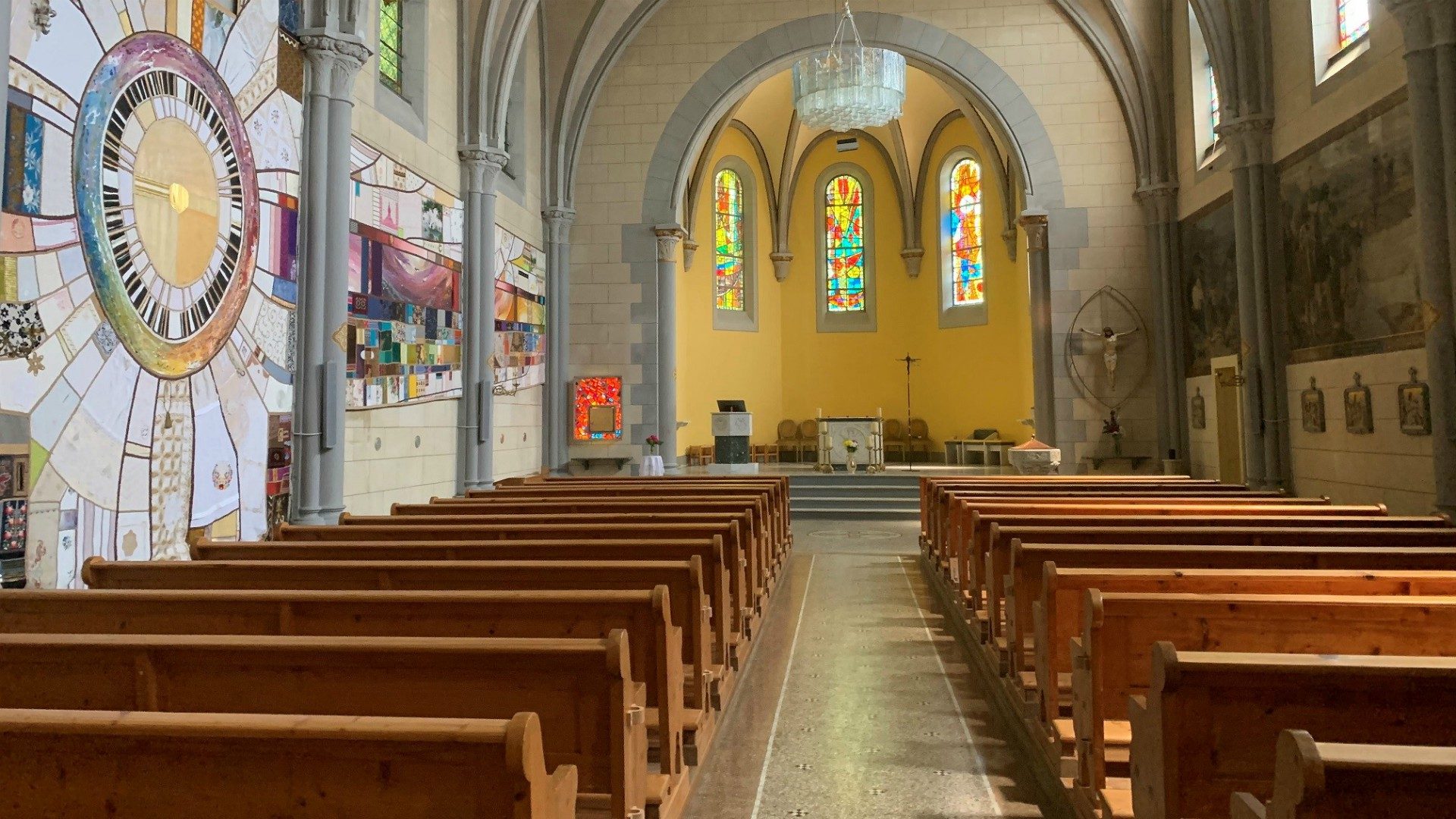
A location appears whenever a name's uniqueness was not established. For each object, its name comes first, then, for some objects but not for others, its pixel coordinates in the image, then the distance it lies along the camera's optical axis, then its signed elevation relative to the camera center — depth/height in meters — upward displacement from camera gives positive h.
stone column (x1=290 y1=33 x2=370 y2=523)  7.35 +1.47
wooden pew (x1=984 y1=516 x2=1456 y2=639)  4.28 -0.47
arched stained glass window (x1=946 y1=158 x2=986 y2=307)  18.50 +4.57
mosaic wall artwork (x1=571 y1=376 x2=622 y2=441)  14.16 +0.68
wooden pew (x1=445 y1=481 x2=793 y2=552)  7.34 -0.35
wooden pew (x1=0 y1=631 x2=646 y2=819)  2.06 -0.53
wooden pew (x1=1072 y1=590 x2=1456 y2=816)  2.53 -0.55
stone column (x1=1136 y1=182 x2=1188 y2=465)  12.82 +1.85
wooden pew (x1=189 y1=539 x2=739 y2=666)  4.01 -0.47
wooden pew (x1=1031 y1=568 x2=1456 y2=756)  3.03 -0.50
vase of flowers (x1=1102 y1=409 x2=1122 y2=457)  13.08 +0.21
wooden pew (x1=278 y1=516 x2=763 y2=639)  4.70 -0.44
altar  15.19 +0.16
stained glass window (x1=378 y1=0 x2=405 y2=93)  9.59 +4.56
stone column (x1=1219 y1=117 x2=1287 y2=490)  10.00 +1.69
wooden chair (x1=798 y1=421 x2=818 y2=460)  19.64 +0.23
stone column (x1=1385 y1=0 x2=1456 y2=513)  6.90 +2.00
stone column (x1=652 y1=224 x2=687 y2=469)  14.30 +1.92
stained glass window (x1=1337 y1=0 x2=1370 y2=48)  8.56 +4.17
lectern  14.84 +0.18
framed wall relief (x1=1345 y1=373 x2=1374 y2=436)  8.25 +0.27
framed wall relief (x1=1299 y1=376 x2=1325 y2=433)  9.24 +0.35
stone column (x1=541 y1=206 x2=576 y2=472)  13.91 +1.76
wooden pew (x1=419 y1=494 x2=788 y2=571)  6.21 -0.39
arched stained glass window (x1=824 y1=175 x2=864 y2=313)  20.44 +4.76
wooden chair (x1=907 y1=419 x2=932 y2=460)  19.36 +0.21
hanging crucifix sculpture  13.20 +1.46
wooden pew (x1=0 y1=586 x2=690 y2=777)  2.69 -0.51
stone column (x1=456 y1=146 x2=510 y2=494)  10.73 +1.51
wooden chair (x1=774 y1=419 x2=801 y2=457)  19.77 +0.29
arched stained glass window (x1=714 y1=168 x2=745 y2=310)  19.47 +4.65
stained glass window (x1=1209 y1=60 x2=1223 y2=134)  12.02 +4.62
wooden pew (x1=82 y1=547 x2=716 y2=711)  3.33 -0.48
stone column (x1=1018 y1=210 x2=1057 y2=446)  13.52 +1.88
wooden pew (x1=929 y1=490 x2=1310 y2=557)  6.22 -0.40
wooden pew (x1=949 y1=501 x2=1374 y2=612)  4.95 -0.43
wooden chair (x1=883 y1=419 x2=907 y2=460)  19.38 +0.26
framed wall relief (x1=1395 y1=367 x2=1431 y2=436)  7.32 +0.28
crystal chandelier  10.55 +4.35
